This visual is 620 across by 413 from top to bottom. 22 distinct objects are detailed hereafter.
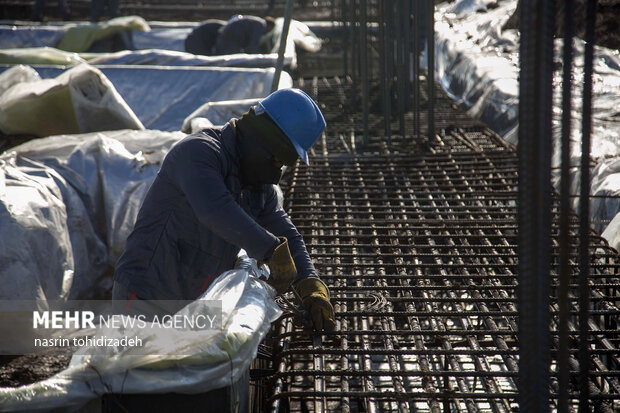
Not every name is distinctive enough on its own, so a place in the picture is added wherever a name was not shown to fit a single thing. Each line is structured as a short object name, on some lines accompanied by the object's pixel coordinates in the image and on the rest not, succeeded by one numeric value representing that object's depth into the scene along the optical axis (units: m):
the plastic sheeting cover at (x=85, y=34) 22.70
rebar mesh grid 5.89
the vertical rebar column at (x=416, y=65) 13.96
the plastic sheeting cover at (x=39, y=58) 16.72
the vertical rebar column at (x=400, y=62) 14.39
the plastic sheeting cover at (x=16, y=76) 13.27
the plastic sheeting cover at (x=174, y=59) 17.34
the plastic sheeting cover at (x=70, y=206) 8.07
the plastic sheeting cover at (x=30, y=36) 23.42
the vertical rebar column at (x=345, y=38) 21.92
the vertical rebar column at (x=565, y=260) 3.87
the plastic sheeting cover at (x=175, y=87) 15.09
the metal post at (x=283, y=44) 11.76
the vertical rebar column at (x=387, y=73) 13.55
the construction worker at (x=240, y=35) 22.87
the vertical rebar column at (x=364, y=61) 13.41
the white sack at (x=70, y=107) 11.77
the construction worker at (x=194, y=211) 5.60
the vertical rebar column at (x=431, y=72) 13.85
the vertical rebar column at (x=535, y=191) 3.29
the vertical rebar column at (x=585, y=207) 4.30
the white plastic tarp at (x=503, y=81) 11.37
